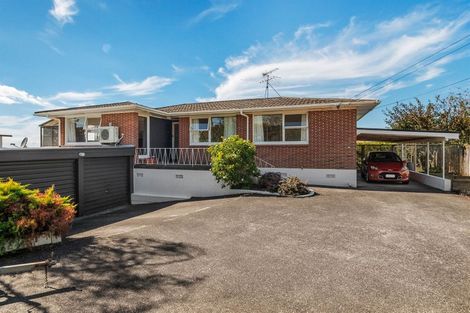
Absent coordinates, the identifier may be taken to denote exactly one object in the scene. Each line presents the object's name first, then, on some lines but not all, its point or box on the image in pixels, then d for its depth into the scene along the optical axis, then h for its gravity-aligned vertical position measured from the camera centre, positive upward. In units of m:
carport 11.37 +0.20
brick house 12.19 +1.44
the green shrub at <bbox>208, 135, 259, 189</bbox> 10.41 -0.27
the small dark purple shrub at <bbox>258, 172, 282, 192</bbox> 10.33 -1.04
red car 13.08 -0.73
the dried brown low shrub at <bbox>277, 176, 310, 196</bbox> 9.77 -1.22
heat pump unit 13.34 +1.08
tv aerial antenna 18.01 +5.16
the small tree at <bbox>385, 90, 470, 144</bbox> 20.09 +3.18
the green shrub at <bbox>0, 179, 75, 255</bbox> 4.85 -1.17
